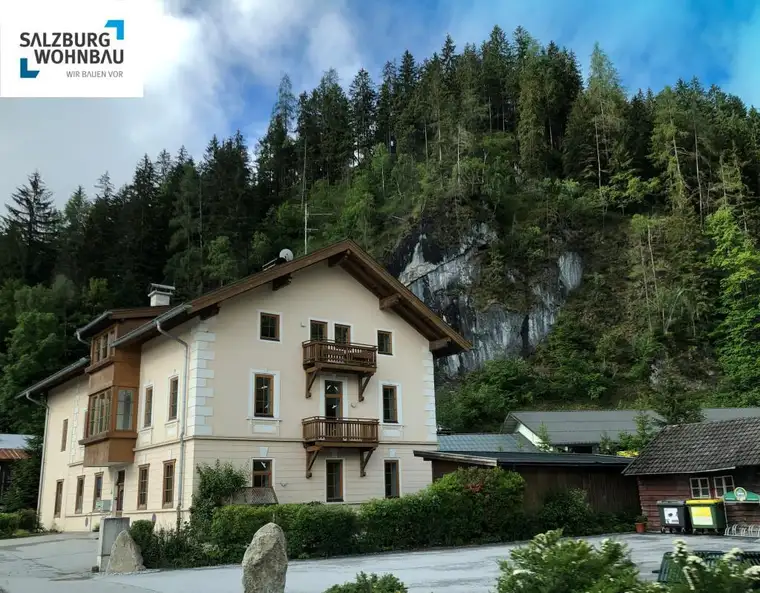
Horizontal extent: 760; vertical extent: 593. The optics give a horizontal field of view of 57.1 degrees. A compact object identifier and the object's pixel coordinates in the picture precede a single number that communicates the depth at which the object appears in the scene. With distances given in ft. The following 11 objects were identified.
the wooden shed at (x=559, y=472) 79.00
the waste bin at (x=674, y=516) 72.23
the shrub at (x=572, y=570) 19.40
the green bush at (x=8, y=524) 97.76
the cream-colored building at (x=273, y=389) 74.90
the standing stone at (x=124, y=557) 54.19
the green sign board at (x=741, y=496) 67.00
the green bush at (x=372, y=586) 26.17
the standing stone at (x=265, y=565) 33.55
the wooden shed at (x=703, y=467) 68.23
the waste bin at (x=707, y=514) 68.80
